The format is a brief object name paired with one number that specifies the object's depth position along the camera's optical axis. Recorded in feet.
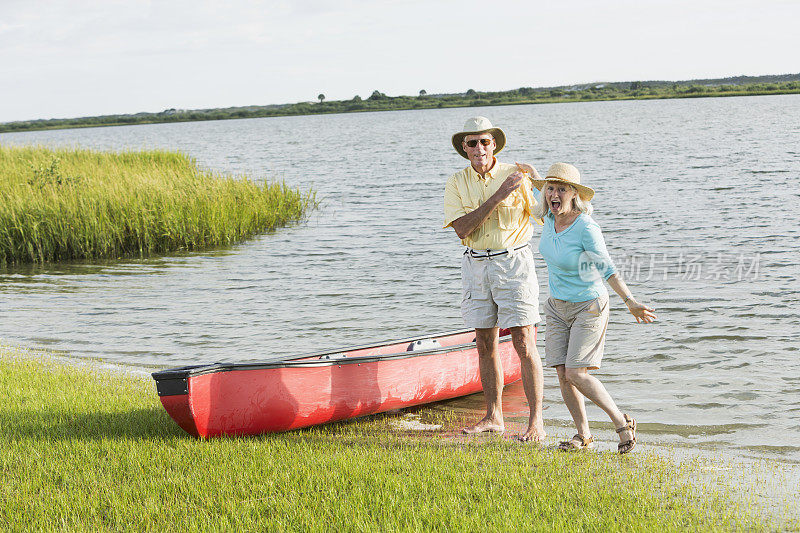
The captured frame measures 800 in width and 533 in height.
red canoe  20.43
